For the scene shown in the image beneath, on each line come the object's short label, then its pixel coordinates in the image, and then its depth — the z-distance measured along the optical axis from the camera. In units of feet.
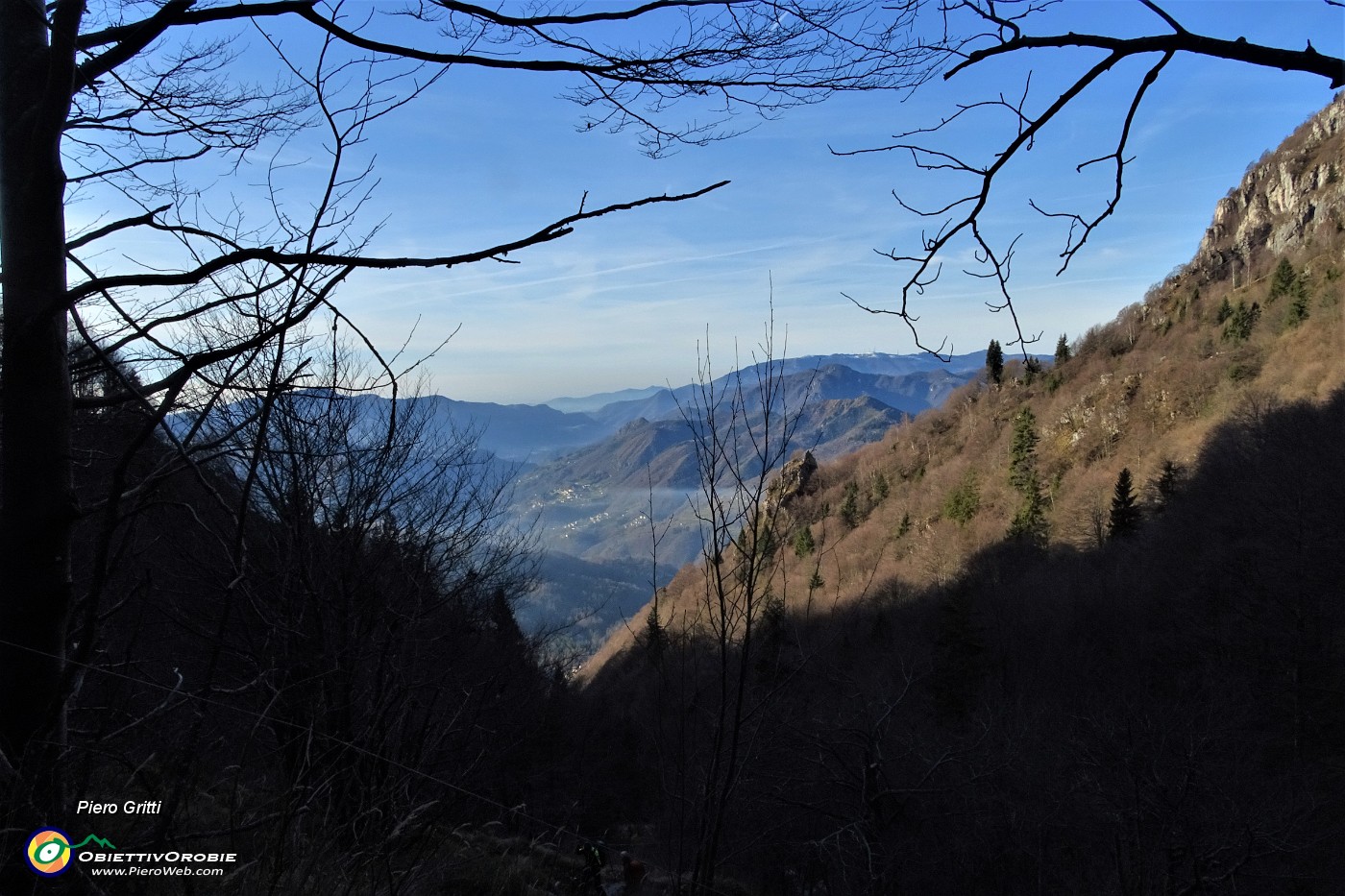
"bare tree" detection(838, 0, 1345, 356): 5.72
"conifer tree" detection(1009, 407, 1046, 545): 170.19
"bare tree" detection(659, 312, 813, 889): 10.71
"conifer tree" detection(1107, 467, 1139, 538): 145.69
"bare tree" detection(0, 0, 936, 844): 5.12
